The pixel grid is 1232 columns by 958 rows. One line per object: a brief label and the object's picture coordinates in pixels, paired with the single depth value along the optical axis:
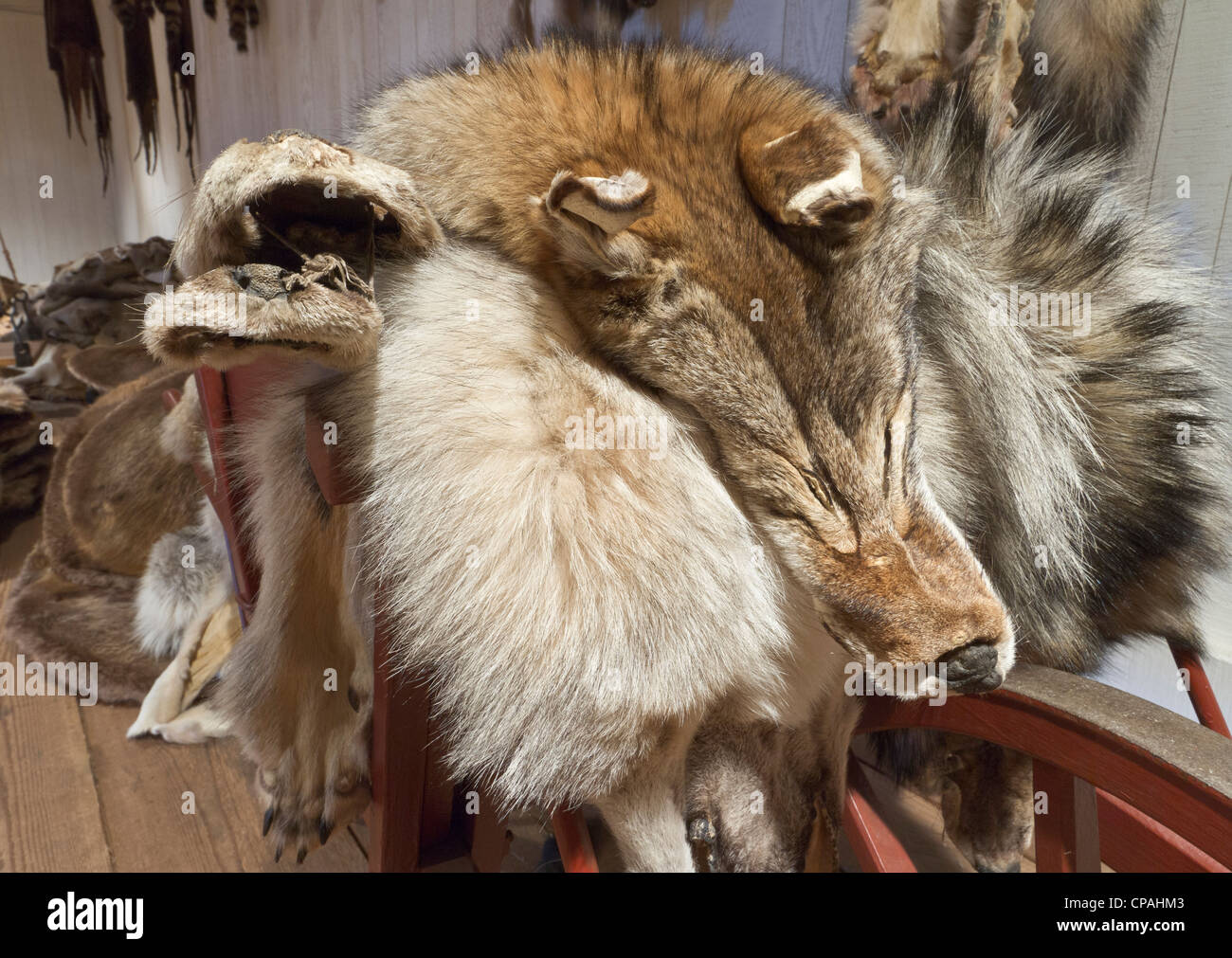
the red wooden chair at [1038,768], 0.59
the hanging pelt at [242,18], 2.73
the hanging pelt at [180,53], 3.21
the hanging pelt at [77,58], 3.38
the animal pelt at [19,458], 2.23
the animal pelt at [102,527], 1.71
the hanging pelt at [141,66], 3.26
